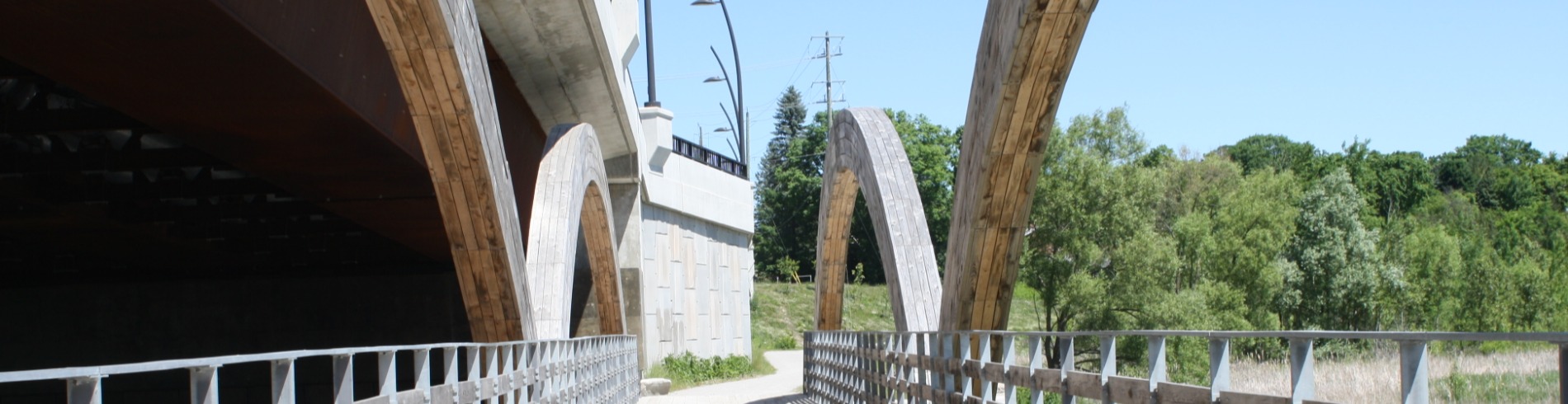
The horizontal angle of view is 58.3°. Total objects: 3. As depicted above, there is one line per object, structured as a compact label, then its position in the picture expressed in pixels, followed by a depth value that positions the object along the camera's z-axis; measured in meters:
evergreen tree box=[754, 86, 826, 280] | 77.56
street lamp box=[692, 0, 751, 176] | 37.81
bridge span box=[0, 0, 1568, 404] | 9.06
